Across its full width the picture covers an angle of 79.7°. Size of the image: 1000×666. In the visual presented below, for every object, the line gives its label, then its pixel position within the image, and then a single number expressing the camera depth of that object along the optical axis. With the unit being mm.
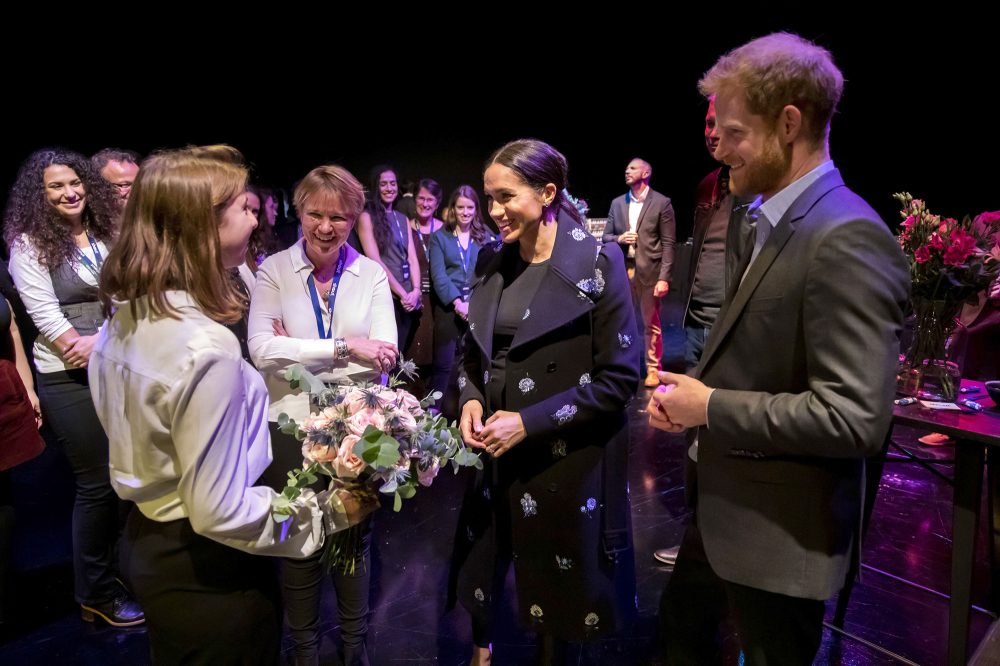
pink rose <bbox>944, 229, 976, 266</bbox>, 1883
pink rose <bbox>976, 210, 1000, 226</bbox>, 2018
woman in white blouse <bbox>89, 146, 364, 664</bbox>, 1083
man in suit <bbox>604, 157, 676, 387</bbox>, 5367
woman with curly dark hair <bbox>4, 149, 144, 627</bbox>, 2328
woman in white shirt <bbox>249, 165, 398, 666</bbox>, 1890
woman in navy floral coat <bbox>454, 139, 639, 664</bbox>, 1774
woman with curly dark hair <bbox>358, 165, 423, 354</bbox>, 4695
